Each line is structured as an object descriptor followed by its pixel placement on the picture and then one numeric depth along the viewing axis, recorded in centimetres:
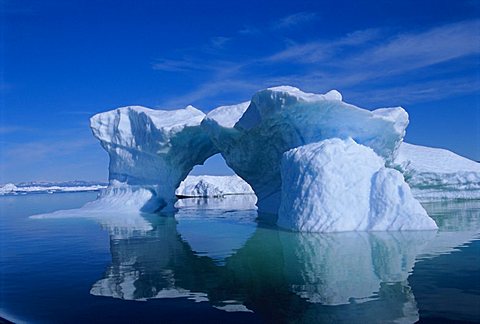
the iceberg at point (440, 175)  2666
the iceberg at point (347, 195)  1380
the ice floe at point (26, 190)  10136
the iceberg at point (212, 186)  5512
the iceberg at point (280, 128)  1586
